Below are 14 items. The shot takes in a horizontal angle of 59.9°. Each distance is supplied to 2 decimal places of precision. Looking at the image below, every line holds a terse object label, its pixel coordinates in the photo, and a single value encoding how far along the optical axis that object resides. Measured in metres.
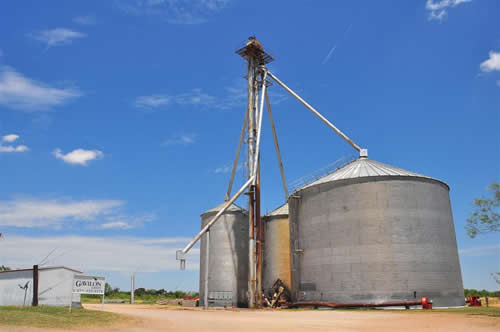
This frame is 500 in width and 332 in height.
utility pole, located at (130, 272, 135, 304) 68.50
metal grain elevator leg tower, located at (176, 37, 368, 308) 46.09
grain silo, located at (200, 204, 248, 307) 51.50
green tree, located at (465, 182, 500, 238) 29.19
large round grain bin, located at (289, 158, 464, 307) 37.72
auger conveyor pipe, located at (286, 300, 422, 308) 36.34
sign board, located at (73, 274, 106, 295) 30.11
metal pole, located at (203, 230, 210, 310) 42.28
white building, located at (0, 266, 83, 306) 37.34
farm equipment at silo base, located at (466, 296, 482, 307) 41.78
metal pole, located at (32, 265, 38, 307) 34.65
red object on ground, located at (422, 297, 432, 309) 35.81
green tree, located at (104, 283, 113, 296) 103.12
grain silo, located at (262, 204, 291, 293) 51.06
